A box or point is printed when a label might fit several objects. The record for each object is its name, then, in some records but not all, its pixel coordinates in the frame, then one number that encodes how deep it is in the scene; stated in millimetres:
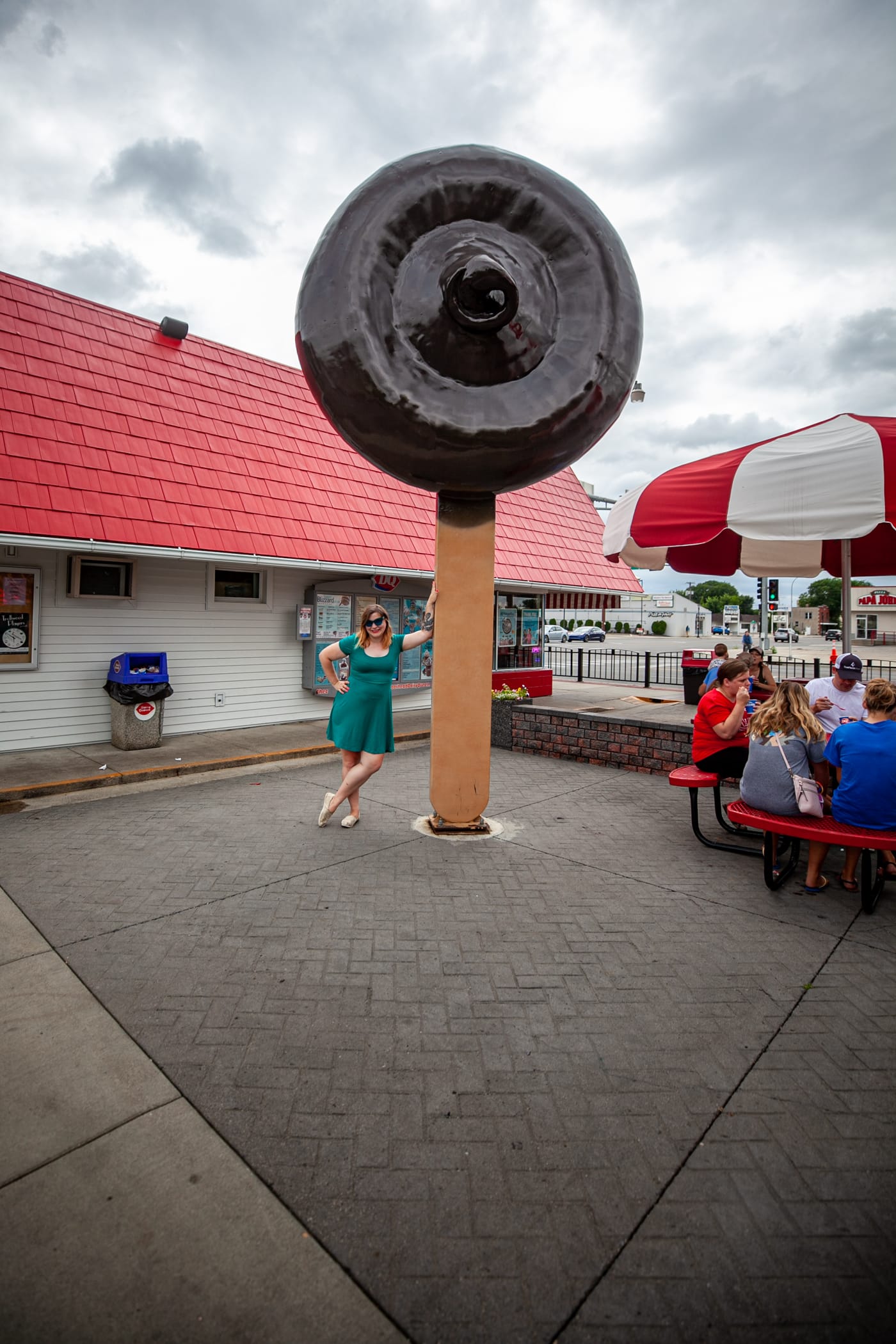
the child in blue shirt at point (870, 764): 3771
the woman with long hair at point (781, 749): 4121
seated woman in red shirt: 4969
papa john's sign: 69125
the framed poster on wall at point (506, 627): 13047
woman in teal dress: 5199
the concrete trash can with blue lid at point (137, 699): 7988
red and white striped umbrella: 3891
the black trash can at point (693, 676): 13383
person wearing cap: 5023
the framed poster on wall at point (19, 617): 7539
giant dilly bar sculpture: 3377
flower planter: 8867
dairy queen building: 7574
